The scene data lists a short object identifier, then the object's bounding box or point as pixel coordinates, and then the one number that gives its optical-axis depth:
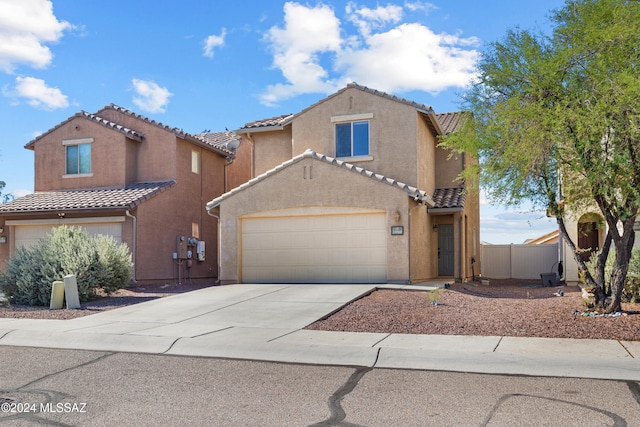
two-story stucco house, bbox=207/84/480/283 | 17.67
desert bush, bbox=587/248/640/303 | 13.19
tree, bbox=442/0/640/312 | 9.93
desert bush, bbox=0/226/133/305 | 15.30
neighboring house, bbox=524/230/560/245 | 33.14
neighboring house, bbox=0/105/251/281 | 21.44
